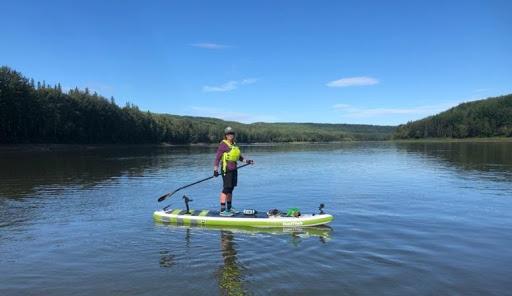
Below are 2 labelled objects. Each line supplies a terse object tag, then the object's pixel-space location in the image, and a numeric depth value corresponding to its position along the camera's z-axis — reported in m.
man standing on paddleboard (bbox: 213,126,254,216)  16.12
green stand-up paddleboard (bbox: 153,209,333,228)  14.73
